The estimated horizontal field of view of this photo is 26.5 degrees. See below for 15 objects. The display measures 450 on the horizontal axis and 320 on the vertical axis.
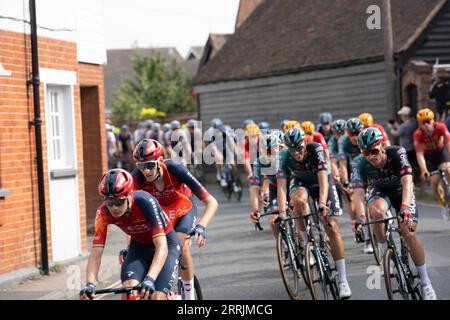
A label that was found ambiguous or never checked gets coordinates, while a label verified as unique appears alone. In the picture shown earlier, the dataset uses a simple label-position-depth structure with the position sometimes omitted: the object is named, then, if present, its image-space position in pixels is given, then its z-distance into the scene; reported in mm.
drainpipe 13609
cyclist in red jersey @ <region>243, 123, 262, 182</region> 17047
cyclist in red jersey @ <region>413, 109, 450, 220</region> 15320
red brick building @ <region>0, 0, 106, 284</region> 13086
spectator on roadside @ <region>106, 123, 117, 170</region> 28016
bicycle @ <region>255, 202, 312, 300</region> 10499
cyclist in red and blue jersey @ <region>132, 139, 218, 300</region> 8633
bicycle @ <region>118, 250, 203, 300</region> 9016
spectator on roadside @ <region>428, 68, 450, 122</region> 23453
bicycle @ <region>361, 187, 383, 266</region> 12625
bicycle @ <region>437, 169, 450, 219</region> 15867
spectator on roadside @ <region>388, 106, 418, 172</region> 21047
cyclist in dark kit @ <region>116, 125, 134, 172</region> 29719
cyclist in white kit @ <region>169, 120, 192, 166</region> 26328
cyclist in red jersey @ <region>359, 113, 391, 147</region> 14980
